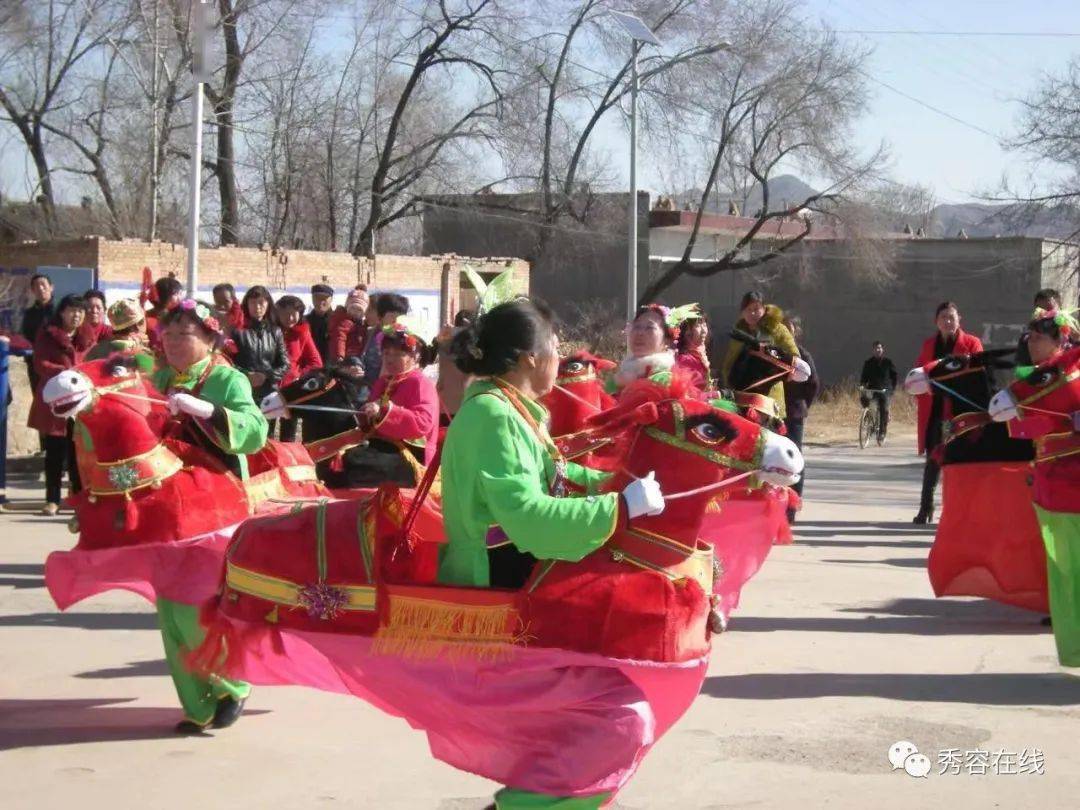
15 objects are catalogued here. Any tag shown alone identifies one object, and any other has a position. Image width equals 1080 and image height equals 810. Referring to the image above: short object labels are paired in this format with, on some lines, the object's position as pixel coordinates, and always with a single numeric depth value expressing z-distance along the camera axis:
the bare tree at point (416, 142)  31.69
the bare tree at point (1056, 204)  22.53
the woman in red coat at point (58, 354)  11.41
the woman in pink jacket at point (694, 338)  9.65
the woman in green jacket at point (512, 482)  3.76
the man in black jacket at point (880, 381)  22.55
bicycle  22.75
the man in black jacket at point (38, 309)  11.90
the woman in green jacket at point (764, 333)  10.98
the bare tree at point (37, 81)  27.02
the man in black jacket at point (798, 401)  12.52
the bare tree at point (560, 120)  32.31
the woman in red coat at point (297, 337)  11.20
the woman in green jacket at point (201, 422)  5.65
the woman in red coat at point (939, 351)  11.20
